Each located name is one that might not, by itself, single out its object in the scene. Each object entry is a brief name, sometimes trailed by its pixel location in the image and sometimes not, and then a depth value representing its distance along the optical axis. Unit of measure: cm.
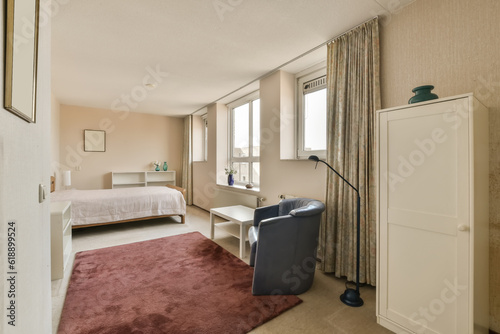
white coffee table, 303
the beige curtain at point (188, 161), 641
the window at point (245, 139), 449
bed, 386
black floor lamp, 204
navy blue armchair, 209
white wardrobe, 137
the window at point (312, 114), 314
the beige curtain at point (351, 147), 222
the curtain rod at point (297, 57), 240
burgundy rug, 176
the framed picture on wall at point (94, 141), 578
